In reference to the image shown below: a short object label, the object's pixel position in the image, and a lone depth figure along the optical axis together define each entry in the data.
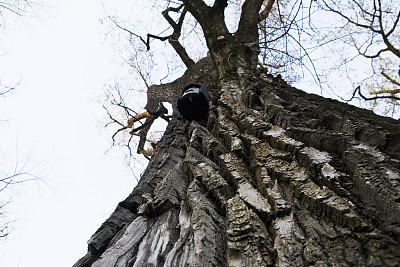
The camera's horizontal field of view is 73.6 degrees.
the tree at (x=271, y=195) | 0.80
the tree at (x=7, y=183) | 3.91
